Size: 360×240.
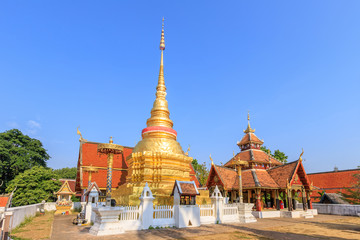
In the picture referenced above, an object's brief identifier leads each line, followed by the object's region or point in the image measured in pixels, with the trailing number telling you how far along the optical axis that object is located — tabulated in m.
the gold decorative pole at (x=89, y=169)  20.68
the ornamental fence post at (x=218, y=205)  15.06
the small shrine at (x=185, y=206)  13.16
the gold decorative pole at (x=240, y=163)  18.41
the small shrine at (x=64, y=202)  23.45
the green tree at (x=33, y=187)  27.02
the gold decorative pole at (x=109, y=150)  15.11
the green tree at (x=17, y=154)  35.00
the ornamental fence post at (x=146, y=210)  12.23
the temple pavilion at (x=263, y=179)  20.92
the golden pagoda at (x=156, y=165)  16.73
